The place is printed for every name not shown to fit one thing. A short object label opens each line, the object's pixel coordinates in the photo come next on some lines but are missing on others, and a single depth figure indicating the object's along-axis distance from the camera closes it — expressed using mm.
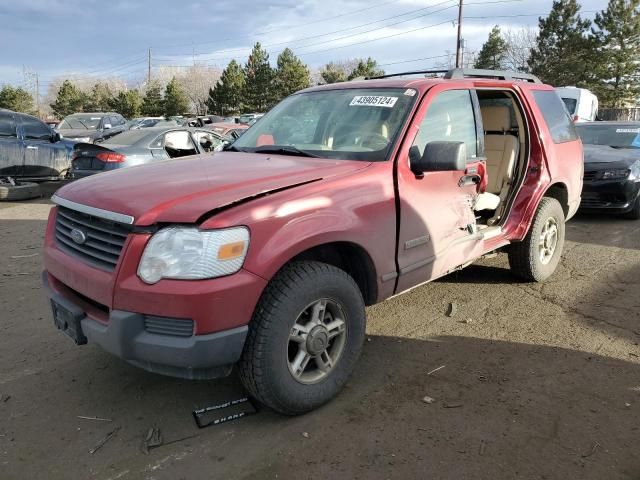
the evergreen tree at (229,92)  49781
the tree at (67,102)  52591
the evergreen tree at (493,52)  48656
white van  18156
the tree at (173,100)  50562
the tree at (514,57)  52094
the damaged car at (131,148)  9047
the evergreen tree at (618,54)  36250
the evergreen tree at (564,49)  38312
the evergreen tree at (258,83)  49219
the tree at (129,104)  49031
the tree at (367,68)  48788
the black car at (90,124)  17469
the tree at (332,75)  57169
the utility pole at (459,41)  33562
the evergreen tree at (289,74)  48844
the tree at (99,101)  53903
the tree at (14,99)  43375
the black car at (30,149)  10359
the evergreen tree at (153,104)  50906
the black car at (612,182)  7414
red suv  2396
